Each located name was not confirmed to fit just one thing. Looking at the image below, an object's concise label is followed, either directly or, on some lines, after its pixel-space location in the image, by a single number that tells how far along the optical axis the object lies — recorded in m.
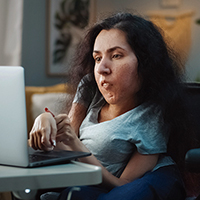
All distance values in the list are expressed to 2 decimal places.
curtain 3.65
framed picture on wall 4.03
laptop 1.07
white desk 1.02
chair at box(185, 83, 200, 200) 1.67
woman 1.44
